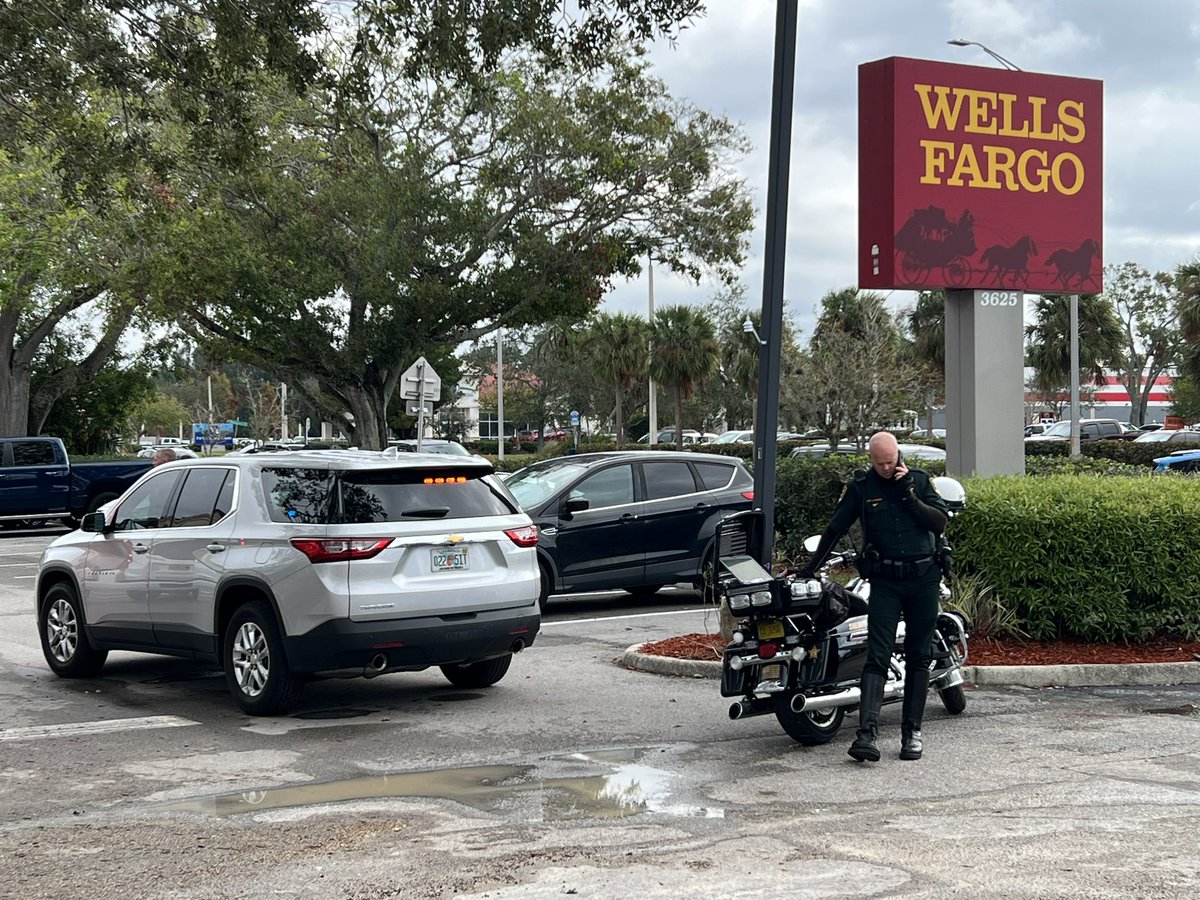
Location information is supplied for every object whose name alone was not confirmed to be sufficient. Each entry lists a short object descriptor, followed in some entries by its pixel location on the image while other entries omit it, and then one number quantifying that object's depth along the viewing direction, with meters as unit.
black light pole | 10.33
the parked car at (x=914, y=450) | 33.96
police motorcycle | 7.82
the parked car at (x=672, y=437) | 65.81
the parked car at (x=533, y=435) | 88.50
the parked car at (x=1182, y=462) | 25.47
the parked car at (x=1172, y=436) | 44.28
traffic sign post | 24.12
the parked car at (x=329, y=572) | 8.70
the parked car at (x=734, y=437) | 62.72
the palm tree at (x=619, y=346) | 54.50
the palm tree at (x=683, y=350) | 51.62
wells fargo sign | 16.09
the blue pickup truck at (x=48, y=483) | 28.44
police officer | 7.57
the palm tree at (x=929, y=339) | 50.66
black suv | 14.23
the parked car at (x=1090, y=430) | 54.53
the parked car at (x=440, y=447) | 32.62
